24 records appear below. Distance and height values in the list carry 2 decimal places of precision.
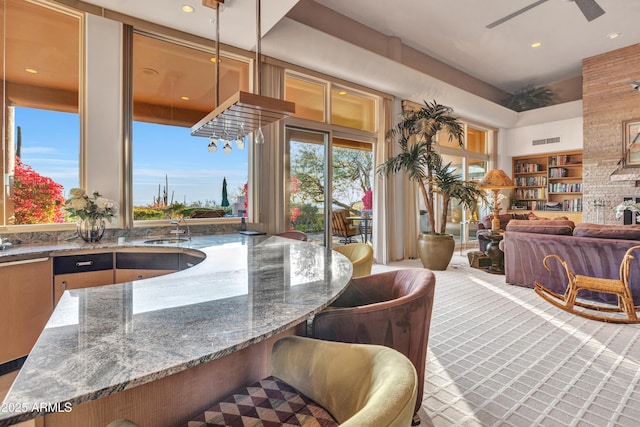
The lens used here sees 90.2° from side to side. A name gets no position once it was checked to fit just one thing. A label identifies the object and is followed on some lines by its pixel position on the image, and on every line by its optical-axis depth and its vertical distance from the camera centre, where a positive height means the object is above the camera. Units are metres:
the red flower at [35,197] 2.93 +0.15
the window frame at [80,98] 3.03 +1.16
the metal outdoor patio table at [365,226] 5.94 -0.26
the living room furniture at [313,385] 0.85 -0.52
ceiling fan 3.50 +2.27
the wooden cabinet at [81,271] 2.52 -0.47
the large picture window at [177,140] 3.60 +0.86
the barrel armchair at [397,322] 1.29 -0.46
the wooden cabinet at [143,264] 2.75 -0.45
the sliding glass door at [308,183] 4.90 +0.46
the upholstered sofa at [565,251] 3.51 -0.48
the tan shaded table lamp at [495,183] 5.41 +0.48
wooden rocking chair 3.12 -0.88
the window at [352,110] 5.47 +1.84
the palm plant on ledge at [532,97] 8.18 +2.96
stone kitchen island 0.65 -0.34
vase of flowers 2.86 +0.02
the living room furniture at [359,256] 2.26 -0.34
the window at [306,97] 4.89 +1.83
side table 5.23 -0.70
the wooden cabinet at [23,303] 2.25 -0.66
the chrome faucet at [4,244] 2.46 -0.24
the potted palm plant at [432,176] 5.28 +0.60
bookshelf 7.94 +0.79
